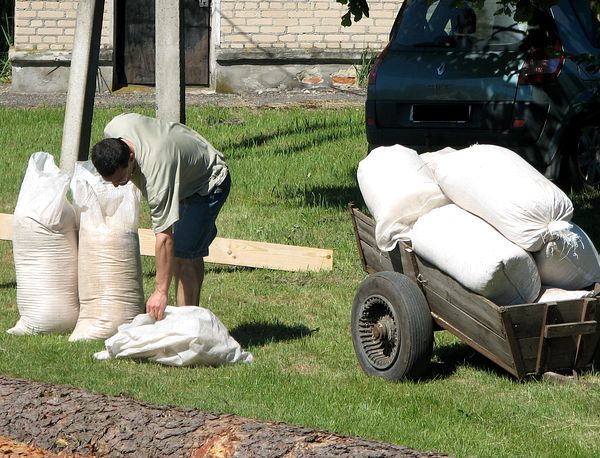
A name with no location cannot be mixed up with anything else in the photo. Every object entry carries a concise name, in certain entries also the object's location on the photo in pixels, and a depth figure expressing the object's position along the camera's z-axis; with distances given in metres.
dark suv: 19.98
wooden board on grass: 17.69
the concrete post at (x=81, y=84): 19.75
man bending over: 12.67
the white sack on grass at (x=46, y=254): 14.52
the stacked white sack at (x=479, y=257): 11.20
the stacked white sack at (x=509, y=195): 11.26
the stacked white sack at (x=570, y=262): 11.45
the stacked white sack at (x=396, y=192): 12.20
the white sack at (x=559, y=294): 11.73
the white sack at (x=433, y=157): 12.67
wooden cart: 11.23
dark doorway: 35.72
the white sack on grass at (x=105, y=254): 14.22
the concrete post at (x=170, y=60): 19.86
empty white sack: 12.73
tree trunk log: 8.66
